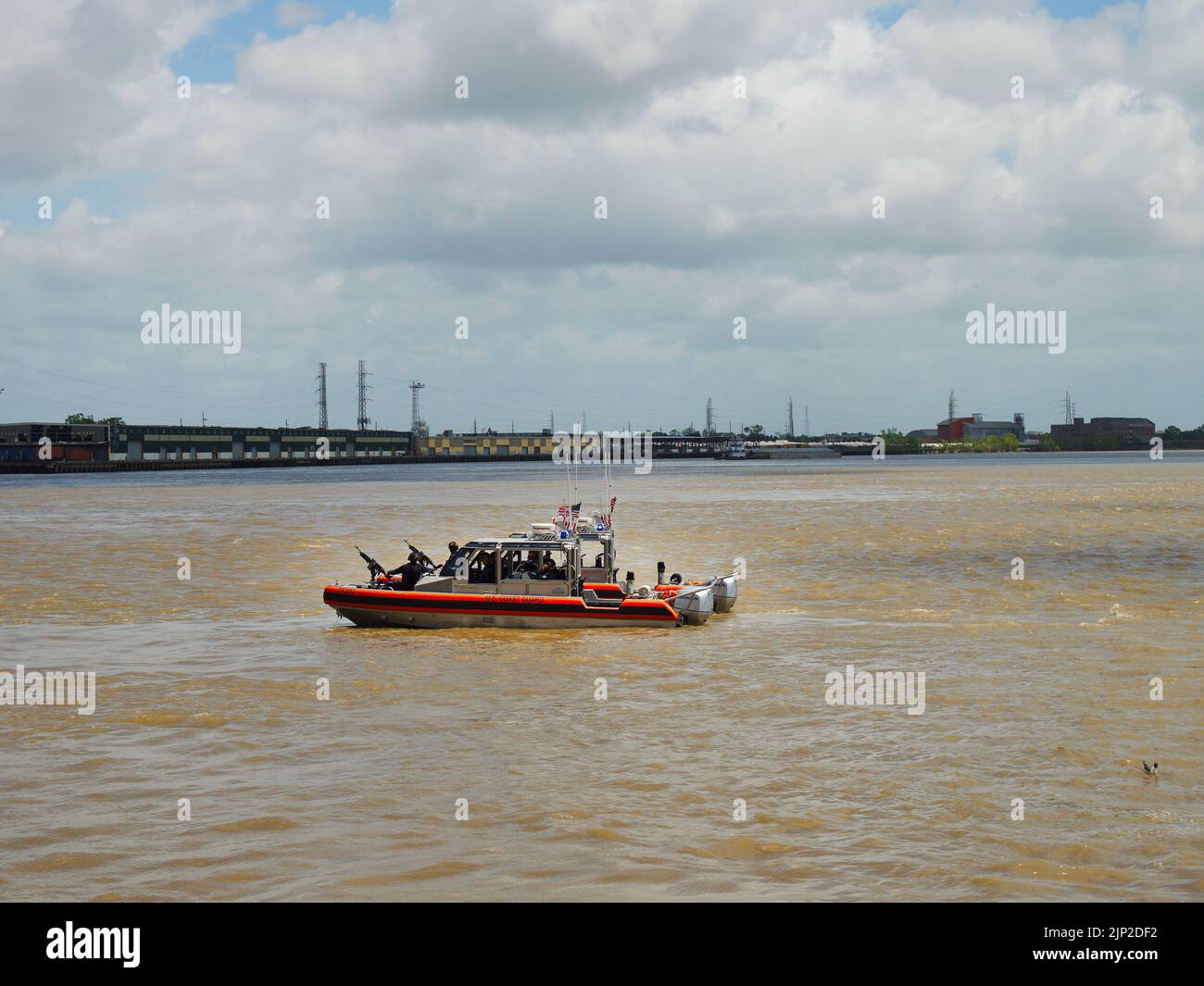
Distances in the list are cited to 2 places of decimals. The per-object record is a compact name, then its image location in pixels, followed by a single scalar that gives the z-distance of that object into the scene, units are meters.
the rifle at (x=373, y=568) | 32.81
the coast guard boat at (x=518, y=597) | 30.77
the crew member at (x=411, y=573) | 32.19
